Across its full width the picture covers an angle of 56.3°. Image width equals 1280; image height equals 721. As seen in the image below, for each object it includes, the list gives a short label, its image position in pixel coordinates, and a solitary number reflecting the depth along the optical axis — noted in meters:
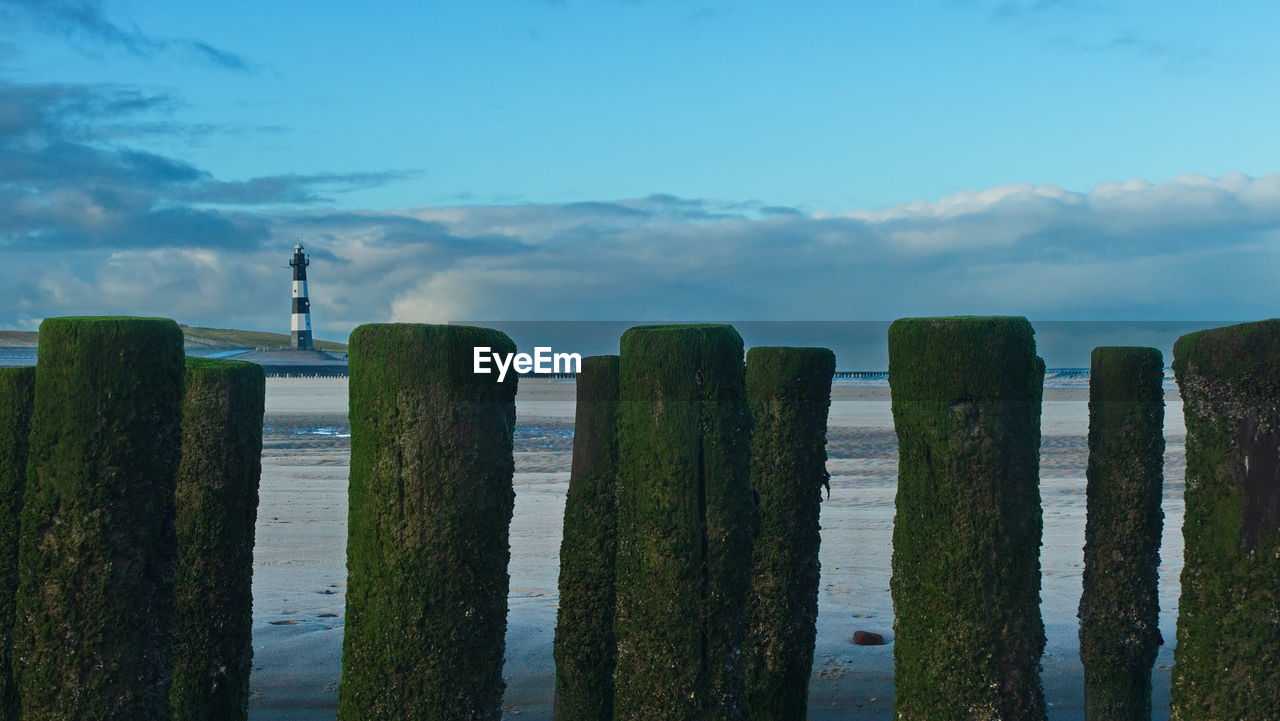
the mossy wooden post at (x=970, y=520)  7.42
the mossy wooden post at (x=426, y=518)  6.96
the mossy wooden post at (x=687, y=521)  7.56
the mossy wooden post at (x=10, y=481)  8.19
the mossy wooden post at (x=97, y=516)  7.12
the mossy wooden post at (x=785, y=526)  9.95
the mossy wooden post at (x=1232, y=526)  7.05
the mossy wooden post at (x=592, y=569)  9.78
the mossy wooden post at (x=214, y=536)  8.66
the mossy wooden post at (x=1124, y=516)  9.77
